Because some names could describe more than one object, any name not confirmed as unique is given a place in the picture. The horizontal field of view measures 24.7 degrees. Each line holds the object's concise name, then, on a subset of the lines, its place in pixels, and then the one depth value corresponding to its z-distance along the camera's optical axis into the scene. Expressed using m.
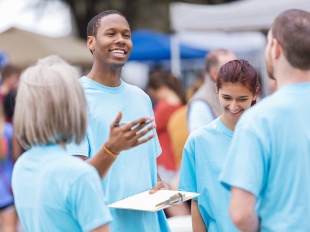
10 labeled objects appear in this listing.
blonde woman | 2.65
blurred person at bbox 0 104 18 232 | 7.00
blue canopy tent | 16.98
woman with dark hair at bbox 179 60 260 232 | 3.70
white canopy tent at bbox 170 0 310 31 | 9.10
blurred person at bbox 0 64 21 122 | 9.48
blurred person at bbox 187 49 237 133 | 5.84
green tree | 26.80
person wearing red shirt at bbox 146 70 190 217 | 7.91
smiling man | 3.69
